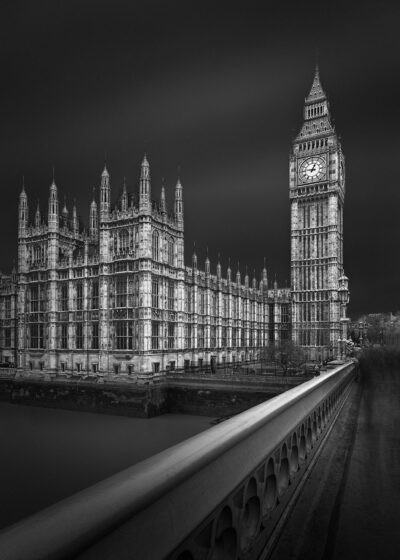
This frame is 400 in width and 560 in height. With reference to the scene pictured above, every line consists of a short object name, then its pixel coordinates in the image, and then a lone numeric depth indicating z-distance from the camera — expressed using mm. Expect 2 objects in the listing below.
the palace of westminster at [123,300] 46781
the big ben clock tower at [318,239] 78250
